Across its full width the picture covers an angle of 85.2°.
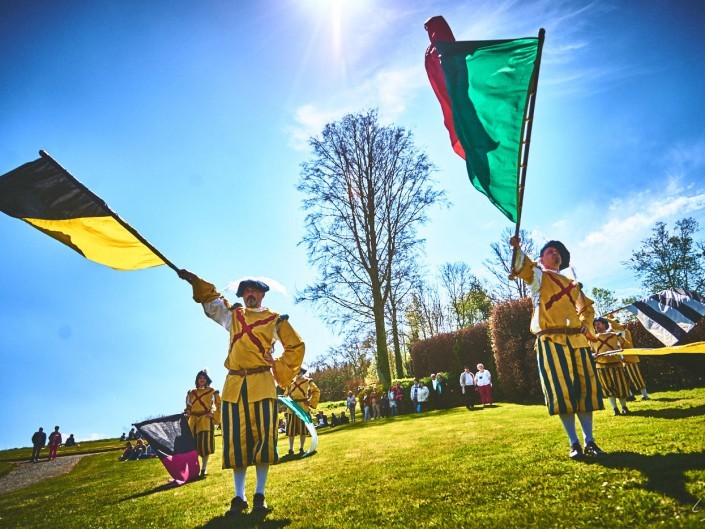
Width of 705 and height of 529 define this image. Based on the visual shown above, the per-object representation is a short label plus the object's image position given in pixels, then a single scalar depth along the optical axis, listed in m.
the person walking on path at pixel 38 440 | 22.11
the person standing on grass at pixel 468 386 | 15.60
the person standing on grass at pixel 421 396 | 17.52
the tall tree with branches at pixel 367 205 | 20.02
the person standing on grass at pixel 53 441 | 23.31
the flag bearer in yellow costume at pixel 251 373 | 3.82
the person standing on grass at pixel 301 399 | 9.35
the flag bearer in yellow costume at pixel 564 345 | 4.05
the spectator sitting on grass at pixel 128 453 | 18.05
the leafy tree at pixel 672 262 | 26.00
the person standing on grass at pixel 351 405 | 20.10
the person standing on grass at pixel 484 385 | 15.46
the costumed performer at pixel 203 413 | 8.28
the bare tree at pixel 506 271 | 28.20
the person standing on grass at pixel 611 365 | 7.45
